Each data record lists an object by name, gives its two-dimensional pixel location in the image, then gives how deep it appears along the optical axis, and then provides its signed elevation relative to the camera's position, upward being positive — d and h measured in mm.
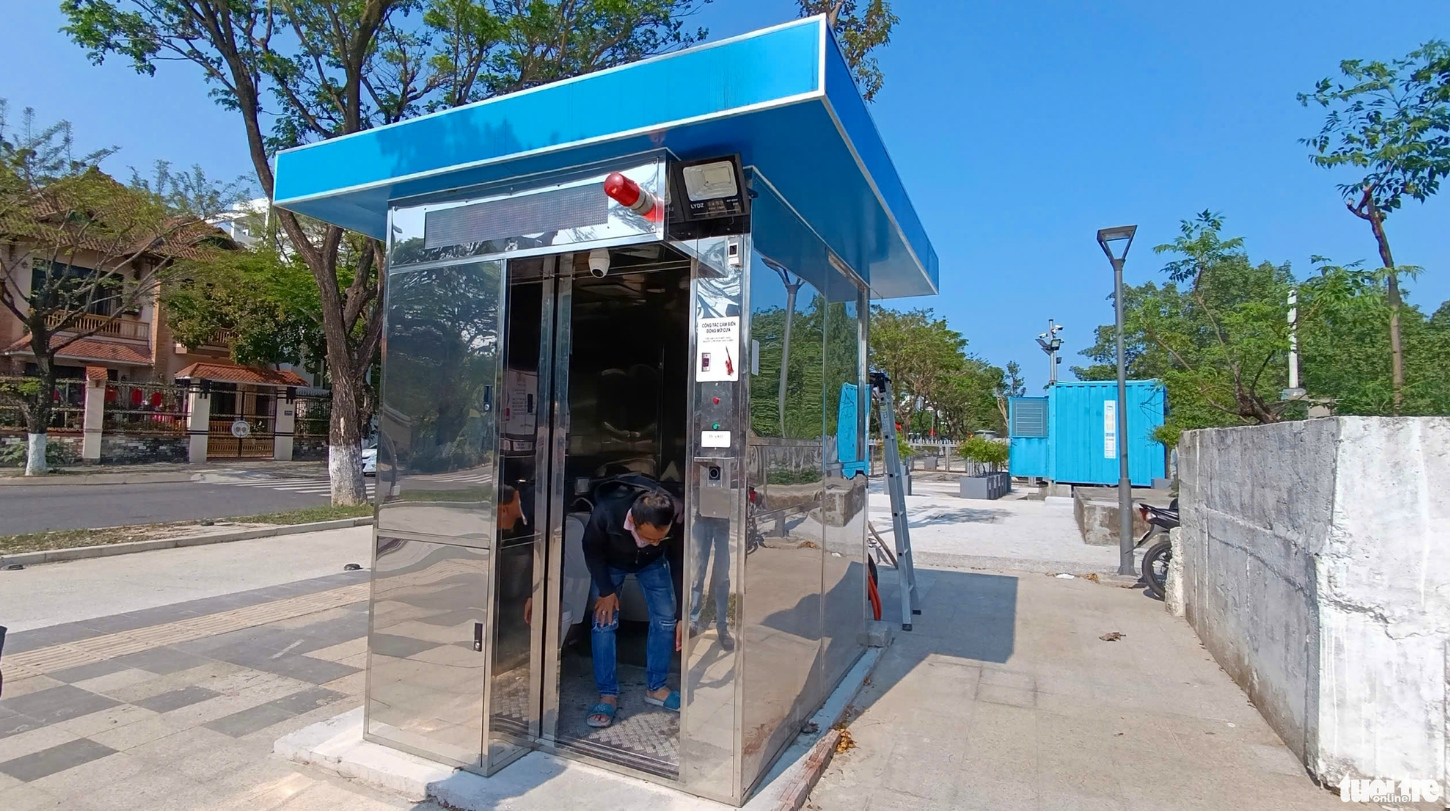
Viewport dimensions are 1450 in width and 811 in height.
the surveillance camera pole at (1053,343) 23016 +3110
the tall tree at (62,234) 16812 +4857
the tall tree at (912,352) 31219 +3680
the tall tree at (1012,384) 52238 +4187
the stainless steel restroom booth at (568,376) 3254 +281
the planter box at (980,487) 17703 -1098
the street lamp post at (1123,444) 8797 -13
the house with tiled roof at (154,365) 22531 +2173
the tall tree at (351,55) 12258 +6457
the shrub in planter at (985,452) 20359 -307
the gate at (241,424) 25969 +103
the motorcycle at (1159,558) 7801 -1192
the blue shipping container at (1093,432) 16938 +245
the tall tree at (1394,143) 9977 +4168
